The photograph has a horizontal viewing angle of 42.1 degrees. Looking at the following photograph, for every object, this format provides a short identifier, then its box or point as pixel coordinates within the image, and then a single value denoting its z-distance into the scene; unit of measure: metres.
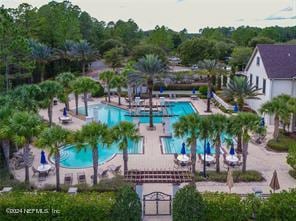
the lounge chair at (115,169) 22.75
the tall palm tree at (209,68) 41.66
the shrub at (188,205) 14.41
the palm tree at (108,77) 44.76
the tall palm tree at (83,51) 60.60
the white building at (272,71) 35.94
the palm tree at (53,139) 19.38
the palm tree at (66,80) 40.30
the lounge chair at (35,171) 22.56
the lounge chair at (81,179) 21.36
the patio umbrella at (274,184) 17.47
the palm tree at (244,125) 21.83
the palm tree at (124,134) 20.88
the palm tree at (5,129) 20.09
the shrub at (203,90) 49.81
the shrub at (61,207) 14.88
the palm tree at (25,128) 20.02
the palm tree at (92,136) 20.00
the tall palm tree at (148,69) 32.84
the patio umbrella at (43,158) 22.66
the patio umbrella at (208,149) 24.60
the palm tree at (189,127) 21.20
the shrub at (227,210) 14.91
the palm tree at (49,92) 30.82
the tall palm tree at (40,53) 50.33
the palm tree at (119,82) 43.78
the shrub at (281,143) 27.22
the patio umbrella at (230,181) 18.73
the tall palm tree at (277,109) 27.02
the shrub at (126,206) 14.34
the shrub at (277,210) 14.64
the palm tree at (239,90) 33.41
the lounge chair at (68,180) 21.32
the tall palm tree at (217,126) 21.42
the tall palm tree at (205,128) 21.22
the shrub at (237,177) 21.62
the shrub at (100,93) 49.02
